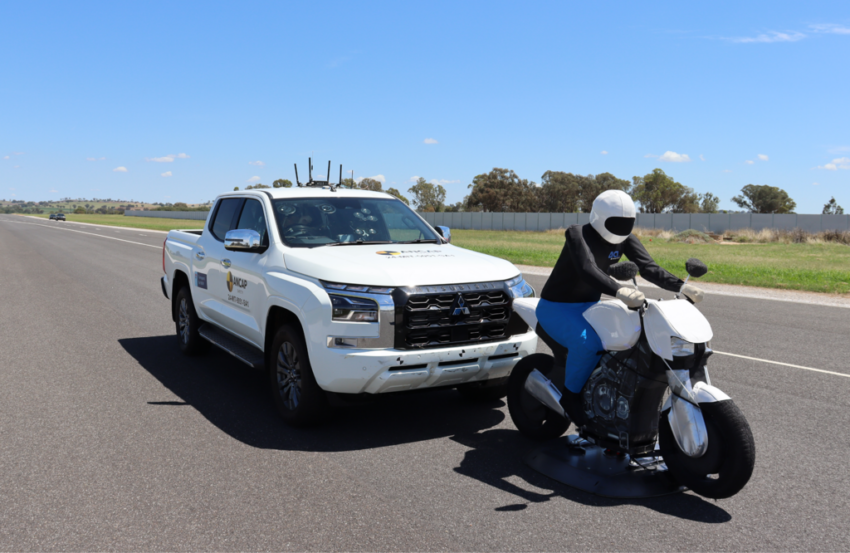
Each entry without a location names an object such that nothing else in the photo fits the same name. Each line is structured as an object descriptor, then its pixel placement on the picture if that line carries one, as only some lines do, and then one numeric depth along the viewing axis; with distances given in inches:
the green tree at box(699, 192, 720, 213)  4411.9
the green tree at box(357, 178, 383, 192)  3103.3
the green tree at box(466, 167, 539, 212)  3993.6
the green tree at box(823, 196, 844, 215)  3709.9
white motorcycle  151.7
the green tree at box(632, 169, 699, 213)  4072.3
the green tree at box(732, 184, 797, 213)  4185.5
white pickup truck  193.9
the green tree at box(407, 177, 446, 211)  5009.8
